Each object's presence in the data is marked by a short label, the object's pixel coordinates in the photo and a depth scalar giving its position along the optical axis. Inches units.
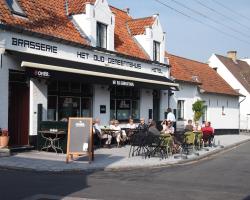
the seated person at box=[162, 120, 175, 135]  559.0
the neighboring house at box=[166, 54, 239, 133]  930.6
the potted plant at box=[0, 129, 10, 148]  455.5
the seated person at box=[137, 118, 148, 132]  653.3
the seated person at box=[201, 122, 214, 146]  669.3
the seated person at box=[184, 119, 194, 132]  635.1
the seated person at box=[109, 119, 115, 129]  619.4
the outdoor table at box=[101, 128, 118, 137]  603.1
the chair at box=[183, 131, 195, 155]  565.2
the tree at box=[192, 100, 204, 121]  796.8
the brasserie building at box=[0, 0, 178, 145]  490.2
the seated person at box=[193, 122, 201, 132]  661.1
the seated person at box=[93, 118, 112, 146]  578.2
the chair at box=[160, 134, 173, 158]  512.5
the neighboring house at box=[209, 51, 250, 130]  1378.8
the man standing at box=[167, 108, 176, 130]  696.2
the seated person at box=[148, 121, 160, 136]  510.5
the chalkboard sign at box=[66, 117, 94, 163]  427.2
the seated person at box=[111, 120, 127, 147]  616.4
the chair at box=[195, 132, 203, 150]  620.0
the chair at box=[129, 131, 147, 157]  505.3
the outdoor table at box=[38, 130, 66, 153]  496.5
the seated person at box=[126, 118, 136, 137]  656.8
